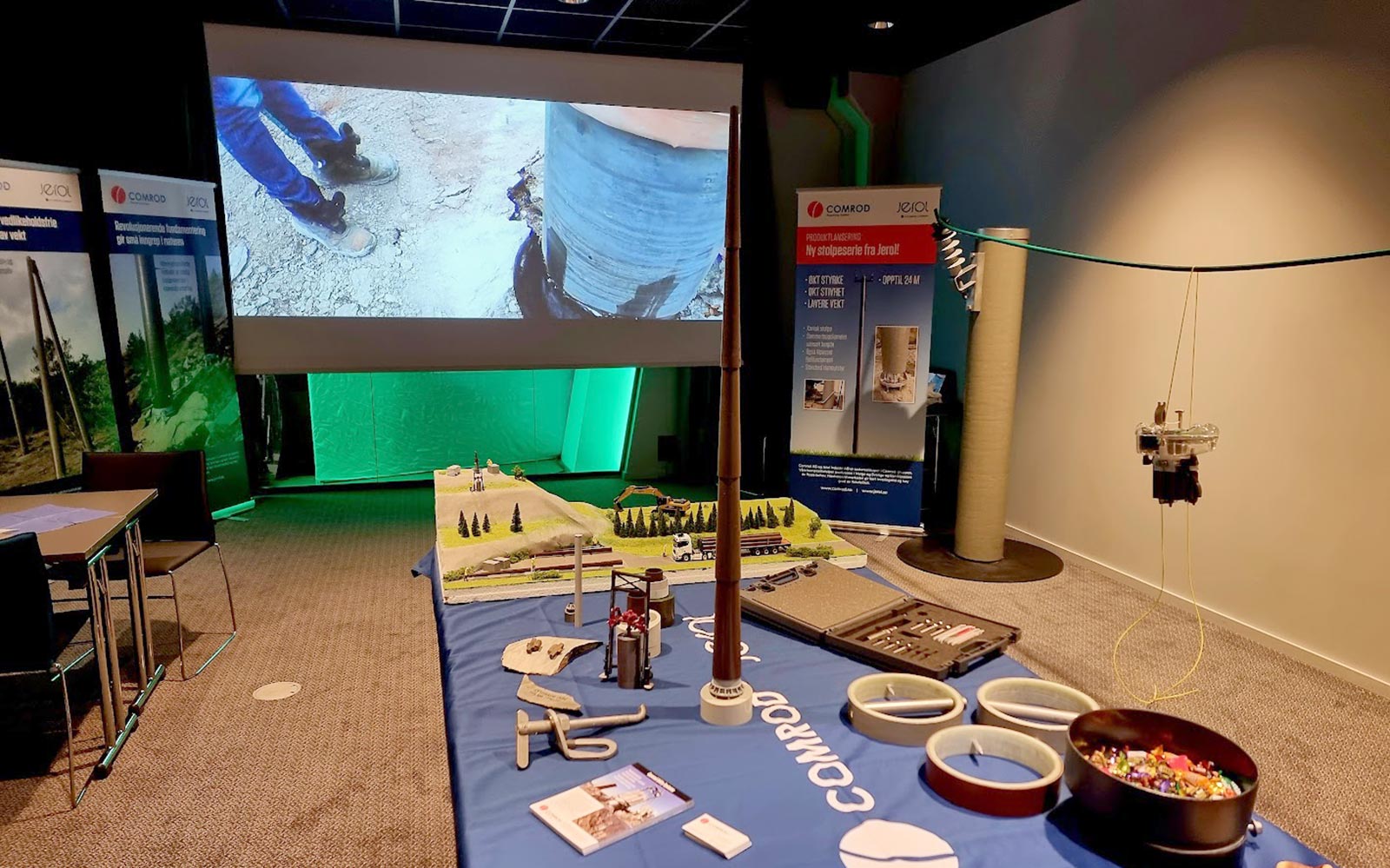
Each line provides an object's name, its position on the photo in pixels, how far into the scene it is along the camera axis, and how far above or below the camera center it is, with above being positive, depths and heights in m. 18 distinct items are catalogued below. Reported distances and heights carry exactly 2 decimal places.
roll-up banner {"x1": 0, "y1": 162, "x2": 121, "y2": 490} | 4.11 -0.06
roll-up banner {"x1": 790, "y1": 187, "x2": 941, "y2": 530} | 4.51 -0.12
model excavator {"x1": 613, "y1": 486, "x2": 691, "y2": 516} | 2.71 -0.58
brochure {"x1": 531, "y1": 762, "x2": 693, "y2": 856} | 1.19 -0.71
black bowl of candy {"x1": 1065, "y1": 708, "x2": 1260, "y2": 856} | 1.09 -0.63
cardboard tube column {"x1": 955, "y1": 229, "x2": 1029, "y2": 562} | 4.05 -0.34
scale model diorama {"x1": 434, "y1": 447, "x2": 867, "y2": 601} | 2.29 -0.64
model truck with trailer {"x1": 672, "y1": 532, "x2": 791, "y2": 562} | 2.44 -0.65
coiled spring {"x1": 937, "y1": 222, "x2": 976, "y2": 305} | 3.98 +0.32
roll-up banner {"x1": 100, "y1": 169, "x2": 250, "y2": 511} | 4.59 +0.04
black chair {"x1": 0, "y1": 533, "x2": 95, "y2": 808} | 2.16 -0.77
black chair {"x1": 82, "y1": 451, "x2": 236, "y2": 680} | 3.31 -0.63
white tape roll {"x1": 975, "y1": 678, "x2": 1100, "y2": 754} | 1.39 -0.66
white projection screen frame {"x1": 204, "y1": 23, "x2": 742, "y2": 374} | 4.77 +1.42
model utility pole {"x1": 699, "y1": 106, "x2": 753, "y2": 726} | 1.32 -0.33
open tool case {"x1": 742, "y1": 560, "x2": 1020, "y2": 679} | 1.72 -0.66
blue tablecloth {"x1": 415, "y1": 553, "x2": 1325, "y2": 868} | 1.17 -0.72
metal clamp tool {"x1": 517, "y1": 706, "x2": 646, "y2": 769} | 1.38 -0.69
